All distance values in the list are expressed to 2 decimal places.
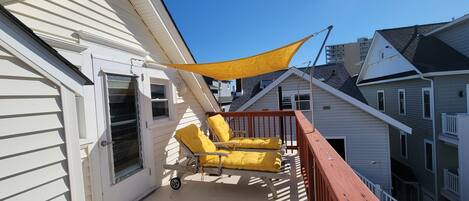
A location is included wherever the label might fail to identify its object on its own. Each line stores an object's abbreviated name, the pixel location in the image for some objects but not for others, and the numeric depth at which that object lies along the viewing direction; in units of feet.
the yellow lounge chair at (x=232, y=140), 15.46
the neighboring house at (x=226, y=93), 70.61
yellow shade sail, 12.69
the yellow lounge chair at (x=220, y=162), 11.43
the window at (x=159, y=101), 13.96
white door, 9.64
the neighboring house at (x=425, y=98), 30.63
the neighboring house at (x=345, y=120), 31.53
